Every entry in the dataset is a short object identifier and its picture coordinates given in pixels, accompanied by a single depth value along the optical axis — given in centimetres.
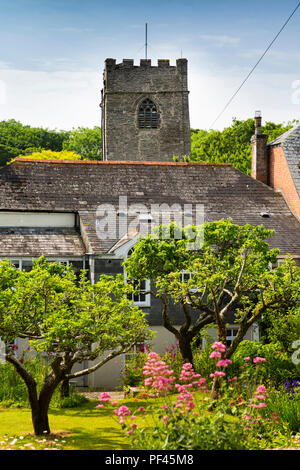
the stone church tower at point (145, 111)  5772
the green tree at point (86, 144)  8750
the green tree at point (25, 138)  8762
